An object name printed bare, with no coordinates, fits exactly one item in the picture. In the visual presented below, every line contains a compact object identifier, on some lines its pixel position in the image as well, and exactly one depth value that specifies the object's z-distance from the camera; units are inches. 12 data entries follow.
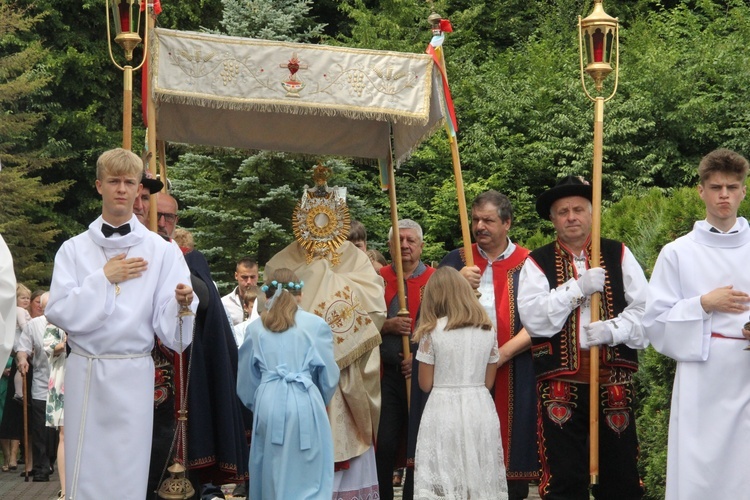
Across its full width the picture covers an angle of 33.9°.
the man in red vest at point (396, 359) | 355.9
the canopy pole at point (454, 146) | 329.4
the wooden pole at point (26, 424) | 541.3
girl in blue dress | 323.6
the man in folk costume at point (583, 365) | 285.6
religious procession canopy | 315.3
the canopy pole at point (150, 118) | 301.3
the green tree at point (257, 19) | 809.5
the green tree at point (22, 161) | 960.9
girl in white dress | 306.2
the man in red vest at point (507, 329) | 325.7
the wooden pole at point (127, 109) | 287.6
